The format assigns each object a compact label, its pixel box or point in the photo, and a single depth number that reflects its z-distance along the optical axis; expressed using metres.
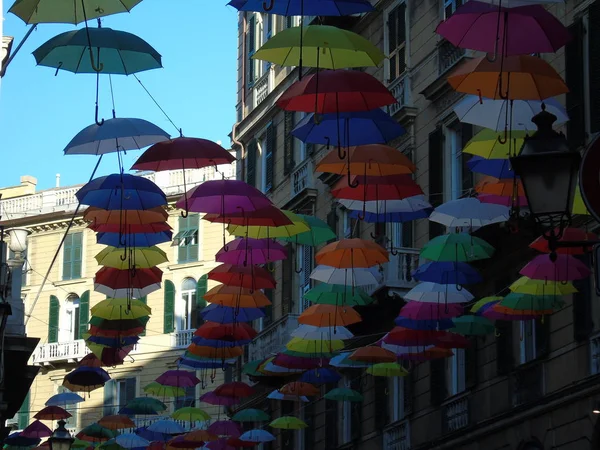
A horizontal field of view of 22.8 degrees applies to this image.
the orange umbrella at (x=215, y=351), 27.45
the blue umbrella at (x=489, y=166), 17.58
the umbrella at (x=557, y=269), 18.83
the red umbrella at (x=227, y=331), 25.56
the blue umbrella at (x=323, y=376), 28.62
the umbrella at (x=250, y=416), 33.84
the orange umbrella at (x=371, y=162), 17.00
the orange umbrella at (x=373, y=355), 24.83
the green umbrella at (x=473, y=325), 23.80
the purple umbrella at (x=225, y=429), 33.16
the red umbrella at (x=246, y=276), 22.19
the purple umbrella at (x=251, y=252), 21.08
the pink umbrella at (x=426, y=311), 22.23
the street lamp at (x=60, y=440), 25.42
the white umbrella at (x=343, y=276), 22.22
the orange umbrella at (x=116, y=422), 35.13
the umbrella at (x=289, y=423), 32.31
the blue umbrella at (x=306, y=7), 14.25
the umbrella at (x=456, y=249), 20.70
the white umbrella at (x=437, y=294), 21.77
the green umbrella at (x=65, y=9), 14.66
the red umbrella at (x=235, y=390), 31.31
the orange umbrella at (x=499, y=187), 17.42
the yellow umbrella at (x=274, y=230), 19.73
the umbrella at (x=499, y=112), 16.30
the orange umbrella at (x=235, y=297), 22.81
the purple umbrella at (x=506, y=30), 13.92
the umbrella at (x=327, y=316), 23.53
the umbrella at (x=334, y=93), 15.40
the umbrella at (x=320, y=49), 15.52
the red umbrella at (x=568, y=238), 17.20
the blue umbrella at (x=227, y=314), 24.67
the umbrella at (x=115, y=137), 17.62
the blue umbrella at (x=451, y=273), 21.36
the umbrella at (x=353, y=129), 16.39
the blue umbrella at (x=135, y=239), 20.75
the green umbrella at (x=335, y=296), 23.11
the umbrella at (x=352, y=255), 20.69
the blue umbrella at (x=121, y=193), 18.42
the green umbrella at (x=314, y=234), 20.67
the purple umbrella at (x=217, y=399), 32.72
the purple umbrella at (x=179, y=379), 32.22
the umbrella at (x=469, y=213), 19.59
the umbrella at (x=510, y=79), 14.71
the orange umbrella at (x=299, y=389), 29.11
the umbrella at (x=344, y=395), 29.27
